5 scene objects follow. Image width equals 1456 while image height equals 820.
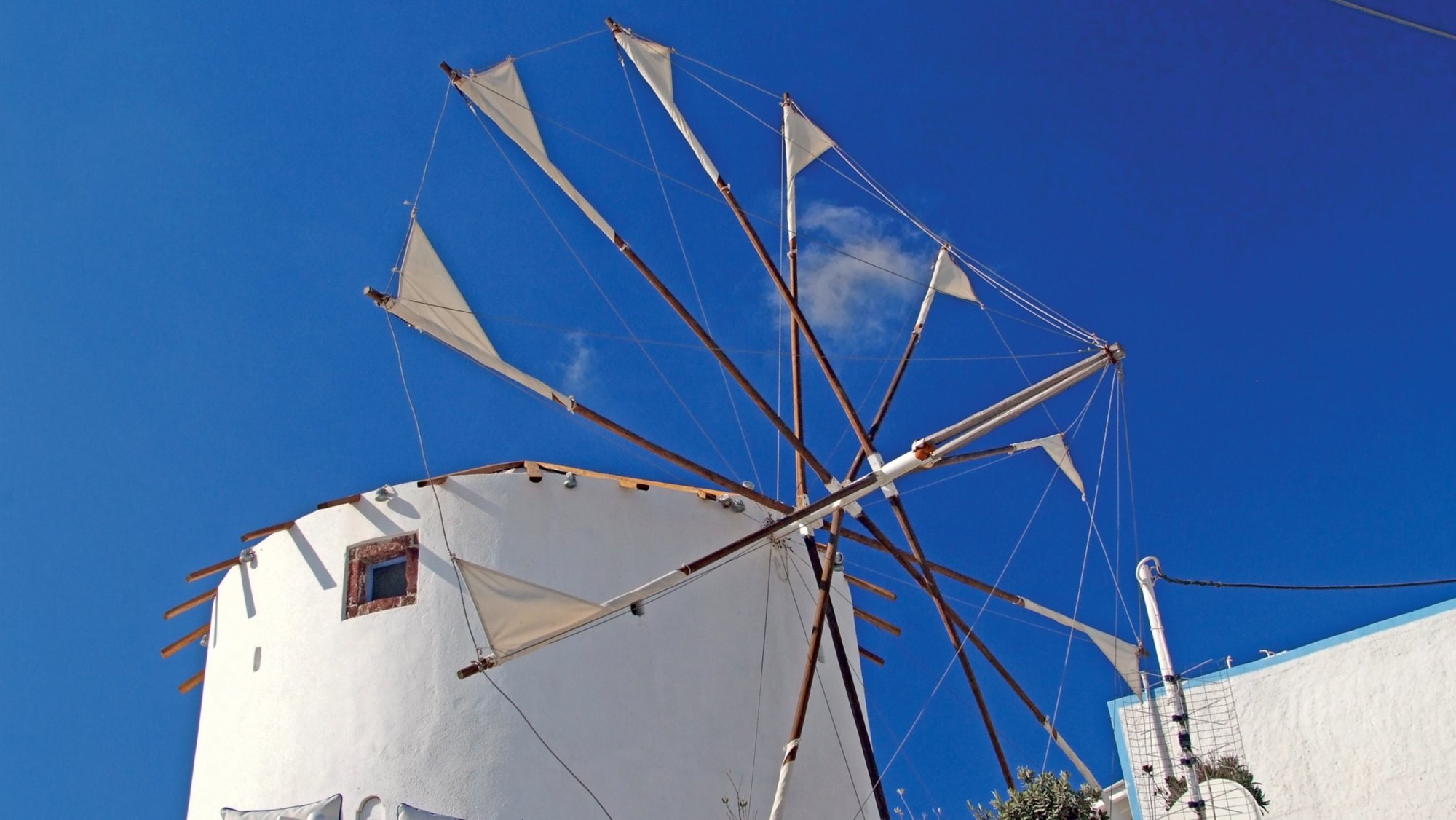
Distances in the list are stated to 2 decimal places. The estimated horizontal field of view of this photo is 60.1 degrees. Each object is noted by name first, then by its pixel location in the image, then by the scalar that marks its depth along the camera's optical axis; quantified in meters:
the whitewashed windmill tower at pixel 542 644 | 12.59
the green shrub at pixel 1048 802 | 11.13
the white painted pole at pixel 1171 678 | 10.55
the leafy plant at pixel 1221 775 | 11.98
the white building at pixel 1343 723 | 11.05
